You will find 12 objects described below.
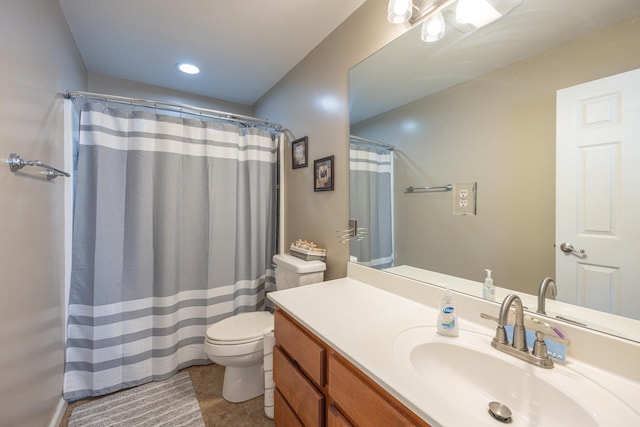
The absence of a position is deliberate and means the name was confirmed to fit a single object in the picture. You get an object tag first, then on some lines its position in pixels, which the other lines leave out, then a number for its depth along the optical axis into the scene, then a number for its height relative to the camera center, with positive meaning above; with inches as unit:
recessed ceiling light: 81.4 +46.6
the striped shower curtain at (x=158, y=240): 62.4 -8.0
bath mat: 56.2 -46.2
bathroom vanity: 23.8 -17.7
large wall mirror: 28.1 +8.2
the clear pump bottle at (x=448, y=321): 34.7 -15.4
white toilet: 59.8 -31.1
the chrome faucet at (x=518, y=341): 28.4 -15.7
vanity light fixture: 38.1 +32.2
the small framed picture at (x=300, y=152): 77.4 +18.1
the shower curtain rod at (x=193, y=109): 62.2 +29.6
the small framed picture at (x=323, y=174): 67.0 +9.8
